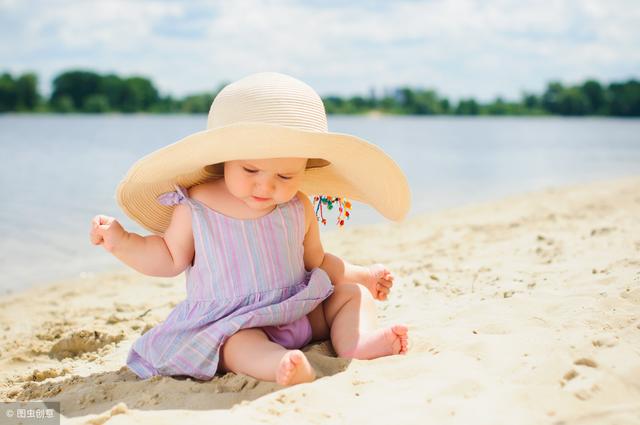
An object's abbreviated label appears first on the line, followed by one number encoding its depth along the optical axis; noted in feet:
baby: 8.49
